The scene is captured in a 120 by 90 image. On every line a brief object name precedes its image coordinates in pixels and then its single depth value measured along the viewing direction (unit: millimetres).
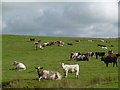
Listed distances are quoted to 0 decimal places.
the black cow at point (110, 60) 39812
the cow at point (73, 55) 44153
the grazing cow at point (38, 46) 53281
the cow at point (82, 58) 43094
